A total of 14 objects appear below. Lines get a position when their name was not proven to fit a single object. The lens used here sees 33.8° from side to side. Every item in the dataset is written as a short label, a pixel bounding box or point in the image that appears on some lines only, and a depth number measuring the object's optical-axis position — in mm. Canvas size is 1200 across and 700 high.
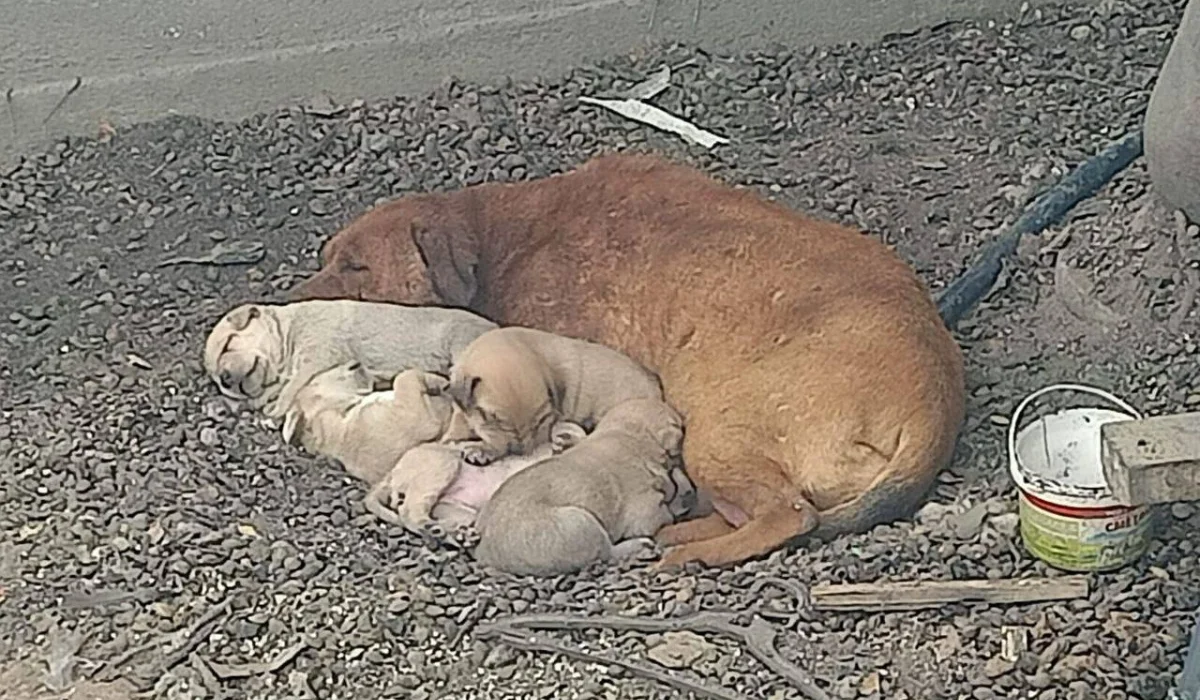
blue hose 4801
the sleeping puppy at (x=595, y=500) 3930
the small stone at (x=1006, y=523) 3957
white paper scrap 5848
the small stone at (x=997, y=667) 3523
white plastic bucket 3711
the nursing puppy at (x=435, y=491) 4141
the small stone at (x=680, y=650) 3625
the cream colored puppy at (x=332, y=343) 4512
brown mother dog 4027
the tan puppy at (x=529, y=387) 4242
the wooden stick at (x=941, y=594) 3736
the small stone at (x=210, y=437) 4461
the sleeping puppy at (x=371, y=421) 4305
